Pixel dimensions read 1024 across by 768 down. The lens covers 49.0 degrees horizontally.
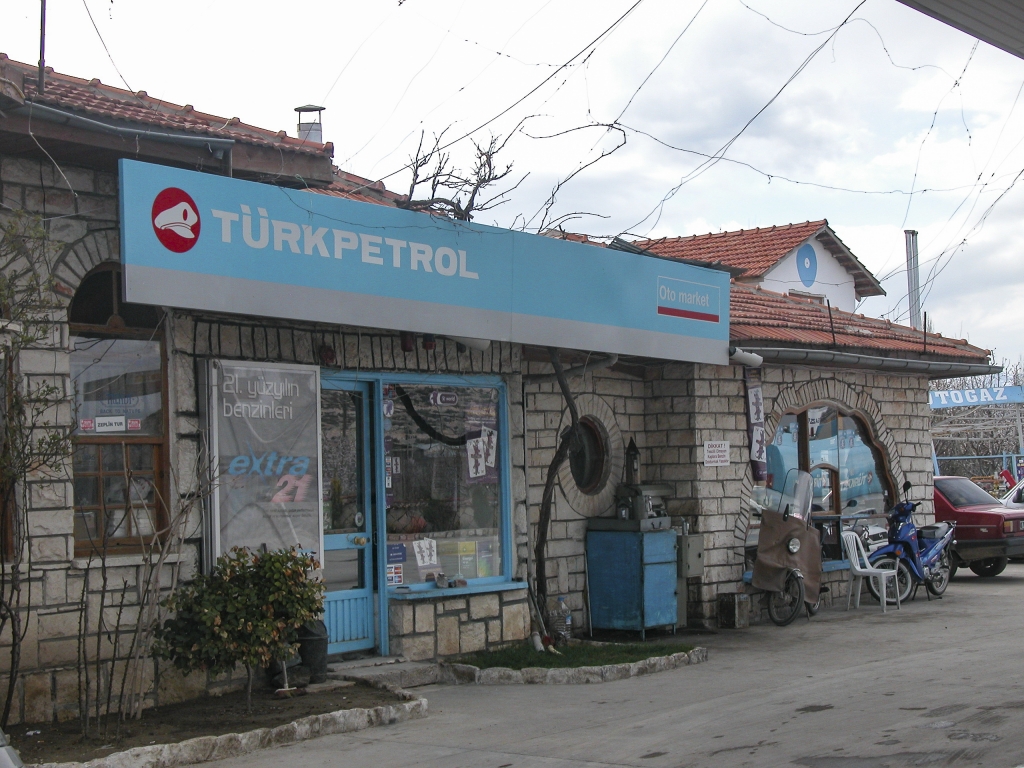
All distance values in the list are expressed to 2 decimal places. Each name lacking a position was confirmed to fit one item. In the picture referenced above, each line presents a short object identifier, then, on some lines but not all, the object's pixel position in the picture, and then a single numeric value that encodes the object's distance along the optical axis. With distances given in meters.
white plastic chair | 13.35
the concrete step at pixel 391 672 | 8.60
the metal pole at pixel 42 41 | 7.30
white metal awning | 8.16
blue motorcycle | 13.79
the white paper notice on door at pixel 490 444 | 10.52
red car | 16.97
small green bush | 7.31
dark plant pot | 8.40
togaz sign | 31.95
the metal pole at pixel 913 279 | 24.95
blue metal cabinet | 11.35
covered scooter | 12.35
